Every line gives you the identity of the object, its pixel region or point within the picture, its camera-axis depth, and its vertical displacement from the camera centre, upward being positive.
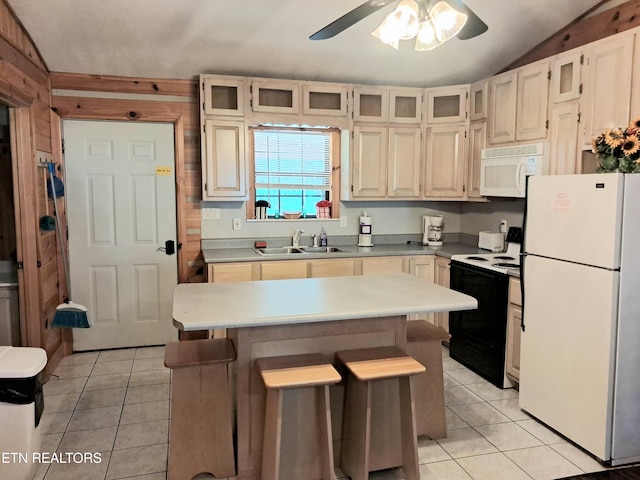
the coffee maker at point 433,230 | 4.75 -0.27
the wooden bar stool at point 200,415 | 2.30 -1.03
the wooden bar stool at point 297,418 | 2.09 -1.00
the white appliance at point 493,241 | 4.27 -0.34
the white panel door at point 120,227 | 4.12 -0.22
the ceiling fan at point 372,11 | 2.18 +0.86
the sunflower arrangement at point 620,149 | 2.53 +0.29
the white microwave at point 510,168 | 3.60 +0.28
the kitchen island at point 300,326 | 2.21 -0.62
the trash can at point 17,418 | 2.26 -1.03
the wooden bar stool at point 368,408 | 2.19 -0.99
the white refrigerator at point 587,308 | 2.43 -0.57
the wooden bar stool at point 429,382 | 2.71 -1.02
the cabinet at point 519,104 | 3.58 +0.78
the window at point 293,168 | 4.55 +0.33
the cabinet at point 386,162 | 4.44 +0.37
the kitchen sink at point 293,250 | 4.43 -0.44
